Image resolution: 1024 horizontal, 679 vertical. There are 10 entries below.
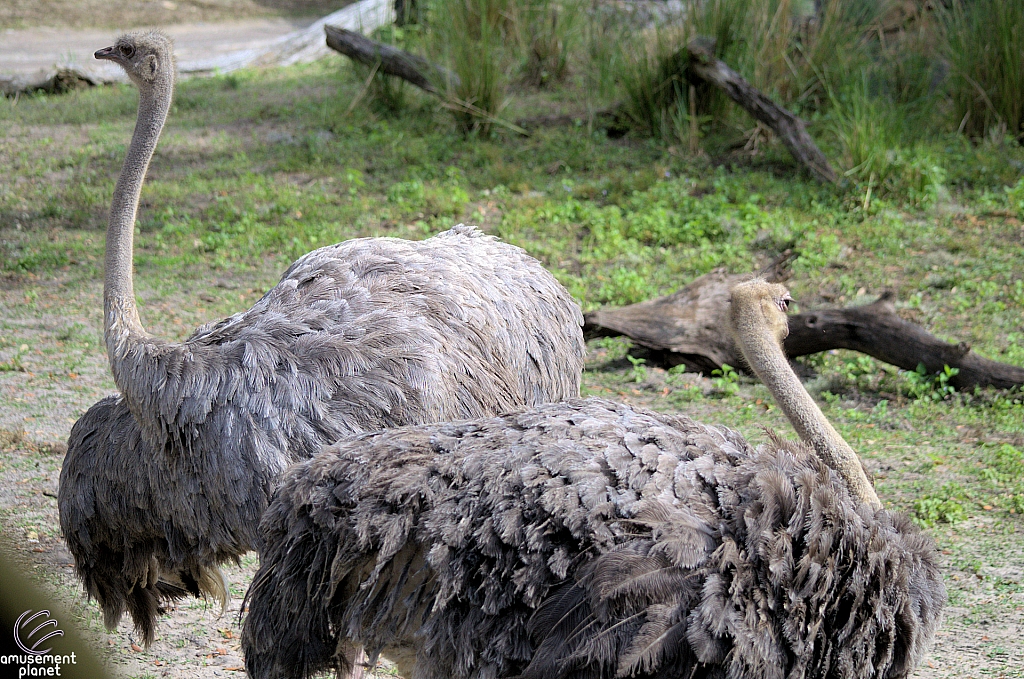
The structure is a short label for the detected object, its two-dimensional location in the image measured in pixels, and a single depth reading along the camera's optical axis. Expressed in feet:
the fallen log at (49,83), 63.31
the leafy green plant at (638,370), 34.71
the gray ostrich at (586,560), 13.67
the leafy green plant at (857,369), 34.63
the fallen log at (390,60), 54.65
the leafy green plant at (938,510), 25.91
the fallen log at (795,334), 32.94
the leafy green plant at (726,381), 33.63
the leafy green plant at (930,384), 32.73
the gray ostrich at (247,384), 19.17
